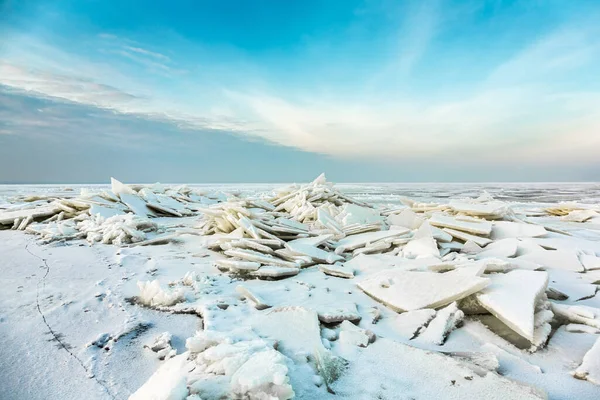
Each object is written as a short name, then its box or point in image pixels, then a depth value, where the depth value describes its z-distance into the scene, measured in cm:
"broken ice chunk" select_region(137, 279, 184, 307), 254
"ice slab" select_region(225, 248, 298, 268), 357
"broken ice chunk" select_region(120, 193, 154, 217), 737
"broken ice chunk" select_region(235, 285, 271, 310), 249
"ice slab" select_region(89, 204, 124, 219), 633
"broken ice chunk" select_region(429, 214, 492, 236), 444
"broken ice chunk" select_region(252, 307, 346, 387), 163
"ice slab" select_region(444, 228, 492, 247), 420
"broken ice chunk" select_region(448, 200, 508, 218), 529
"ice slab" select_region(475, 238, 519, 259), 370
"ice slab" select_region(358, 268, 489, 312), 223
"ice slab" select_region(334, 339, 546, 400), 145
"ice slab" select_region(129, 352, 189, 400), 124
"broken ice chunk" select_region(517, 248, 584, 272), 334
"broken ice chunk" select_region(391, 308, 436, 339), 206
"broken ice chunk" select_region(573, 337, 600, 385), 157
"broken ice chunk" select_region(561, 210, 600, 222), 757
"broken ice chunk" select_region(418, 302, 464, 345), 197
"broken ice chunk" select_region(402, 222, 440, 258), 376
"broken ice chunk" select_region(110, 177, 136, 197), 814
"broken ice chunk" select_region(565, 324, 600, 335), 199
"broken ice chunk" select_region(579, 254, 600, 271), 329
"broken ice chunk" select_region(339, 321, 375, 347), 190
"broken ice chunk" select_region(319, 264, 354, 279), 331
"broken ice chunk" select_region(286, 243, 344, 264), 385
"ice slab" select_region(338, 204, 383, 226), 574
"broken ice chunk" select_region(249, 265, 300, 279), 332
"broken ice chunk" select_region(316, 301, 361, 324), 219
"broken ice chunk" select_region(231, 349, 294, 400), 126
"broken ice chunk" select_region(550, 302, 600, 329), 206
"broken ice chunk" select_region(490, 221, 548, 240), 448
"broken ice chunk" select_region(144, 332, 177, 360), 182
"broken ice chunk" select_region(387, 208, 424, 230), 520
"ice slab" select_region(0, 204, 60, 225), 642
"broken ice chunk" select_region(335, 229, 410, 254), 435
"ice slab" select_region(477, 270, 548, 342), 189
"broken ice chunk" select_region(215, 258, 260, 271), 341
